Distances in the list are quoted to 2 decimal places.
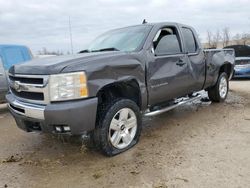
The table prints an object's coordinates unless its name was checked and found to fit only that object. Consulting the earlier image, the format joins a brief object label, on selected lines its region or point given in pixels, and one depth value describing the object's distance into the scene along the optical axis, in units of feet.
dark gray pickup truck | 8.19
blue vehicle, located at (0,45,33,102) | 16.79
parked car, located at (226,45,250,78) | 29.35
